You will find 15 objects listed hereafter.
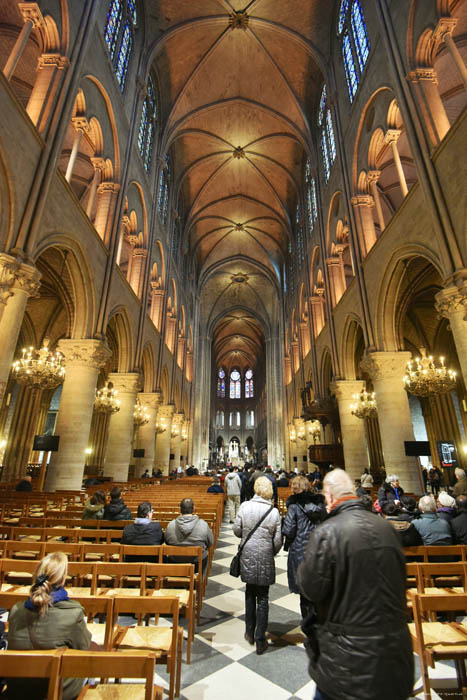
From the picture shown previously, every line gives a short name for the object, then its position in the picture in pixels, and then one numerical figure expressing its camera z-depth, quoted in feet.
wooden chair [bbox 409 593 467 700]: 7.77
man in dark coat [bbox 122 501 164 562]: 12.75
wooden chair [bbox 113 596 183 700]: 7.65
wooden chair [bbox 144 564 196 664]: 9.55
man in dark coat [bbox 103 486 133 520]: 17.02
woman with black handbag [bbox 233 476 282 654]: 10.66
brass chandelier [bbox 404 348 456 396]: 29.09
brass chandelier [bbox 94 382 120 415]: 41.47
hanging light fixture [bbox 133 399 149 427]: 53.36
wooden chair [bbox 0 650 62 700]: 4.73
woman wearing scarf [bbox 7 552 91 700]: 5.94
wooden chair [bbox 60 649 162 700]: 4.83
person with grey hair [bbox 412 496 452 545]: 13.52
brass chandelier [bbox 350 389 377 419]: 40.42
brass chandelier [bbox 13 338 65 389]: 31.19
